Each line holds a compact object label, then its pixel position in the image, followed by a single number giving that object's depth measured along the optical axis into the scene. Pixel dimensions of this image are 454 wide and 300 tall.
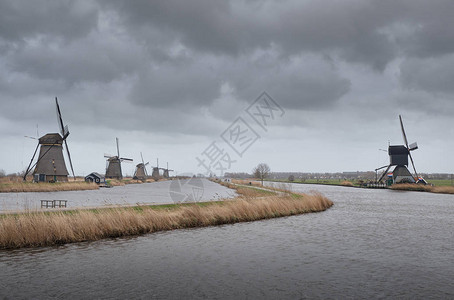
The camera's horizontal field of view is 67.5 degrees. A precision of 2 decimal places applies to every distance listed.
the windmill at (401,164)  80.06
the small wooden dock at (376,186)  87.32
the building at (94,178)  86.88
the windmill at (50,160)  69.69
